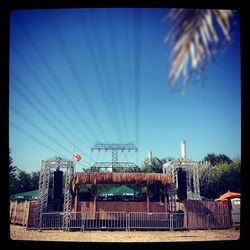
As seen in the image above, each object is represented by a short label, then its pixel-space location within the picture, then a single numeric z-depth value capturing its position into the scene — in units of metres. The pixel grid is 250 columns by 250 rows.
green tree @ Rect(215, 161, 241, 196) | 32.27
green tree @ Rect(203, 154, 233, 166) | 42.25
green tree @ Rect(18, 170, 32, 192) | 38.33
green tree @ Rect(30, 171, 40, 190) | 38.72
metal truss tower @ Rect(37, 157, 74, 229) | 11.23
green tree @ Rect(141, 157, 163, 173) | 35.94
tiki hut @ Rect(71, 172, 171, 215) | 11.85
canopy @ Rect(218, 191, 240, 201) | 13.74
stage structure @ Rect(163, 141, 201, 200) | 11.66
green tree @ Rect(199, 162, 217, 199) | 30.73
